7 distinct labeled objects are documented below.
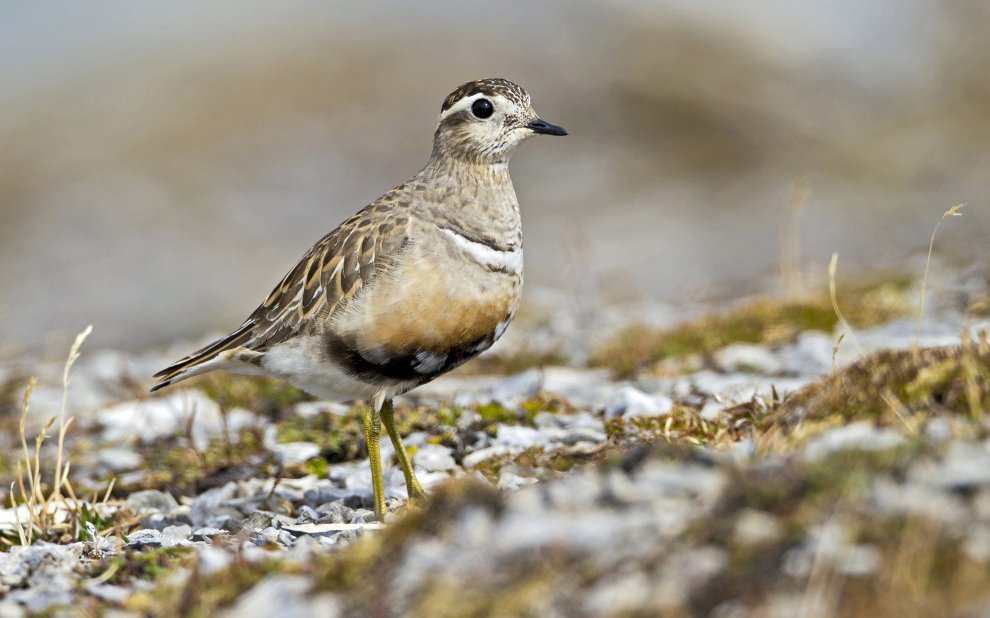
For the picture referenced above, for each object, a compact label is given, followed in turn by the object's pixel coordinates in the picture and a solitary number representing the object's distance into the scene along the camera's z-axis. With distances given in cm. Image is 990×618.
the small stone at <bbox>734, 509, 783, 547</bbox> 789
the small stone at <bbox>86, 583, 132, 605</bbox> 998
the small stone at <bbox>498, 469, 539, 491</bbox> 1323
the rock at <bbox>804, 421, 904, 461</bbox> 869
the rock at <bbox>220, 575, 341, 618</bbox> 845
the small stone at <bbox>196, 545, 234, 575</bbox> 969
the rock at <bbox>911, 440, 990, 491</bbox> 795
